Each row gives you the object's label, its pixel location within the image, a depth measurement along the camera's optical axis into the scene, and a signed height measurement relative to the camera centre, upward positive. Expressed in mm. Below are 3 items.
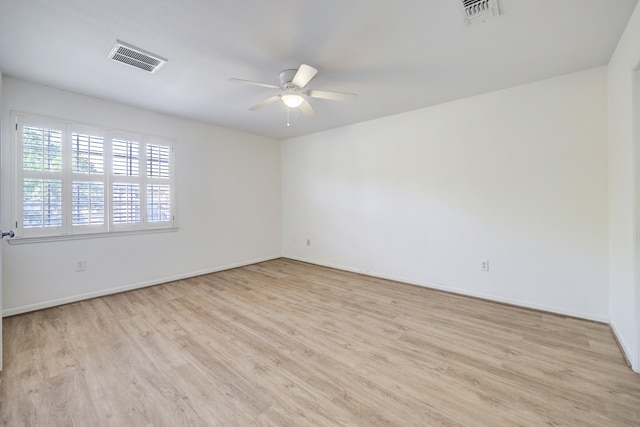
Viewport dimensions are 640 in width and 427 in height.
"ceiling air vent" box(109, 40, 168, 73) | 2172 +1423
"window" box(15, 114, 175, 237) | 2854 +462
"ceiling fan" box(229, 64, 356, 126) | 2343 +1200
